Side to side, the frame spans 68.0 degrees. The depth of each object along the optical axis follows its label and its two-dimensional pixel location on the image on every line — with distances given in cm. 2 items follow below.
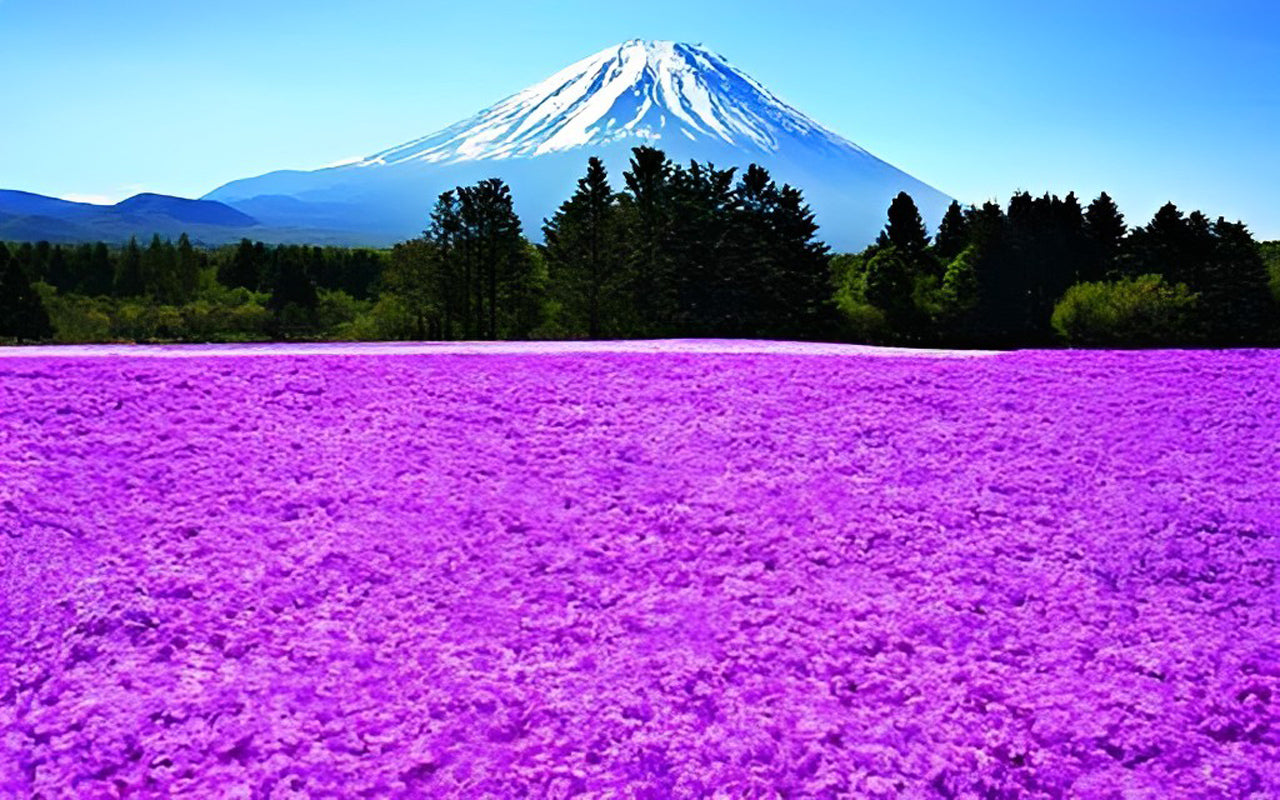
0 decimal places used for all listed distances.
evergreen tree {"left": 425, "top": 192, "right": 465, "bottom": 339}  4422
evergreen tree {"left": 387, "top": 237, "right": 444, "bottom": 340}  4547
